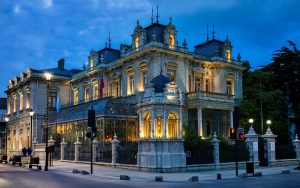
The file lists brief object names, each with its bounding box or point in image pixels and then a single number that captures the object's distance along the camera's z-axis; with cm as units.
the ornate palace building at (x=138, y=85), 4272
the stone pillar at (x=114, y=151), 2969
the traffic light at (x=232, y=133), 2348
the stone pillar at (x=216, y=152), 2802
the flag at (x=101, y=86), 5009
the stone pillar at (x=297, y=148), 3447
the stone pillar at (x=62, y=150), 3997
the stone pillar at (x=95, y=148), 3347
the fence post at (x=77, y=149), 3659
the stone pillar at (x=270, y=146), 3152
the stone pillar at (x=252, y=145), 3066
